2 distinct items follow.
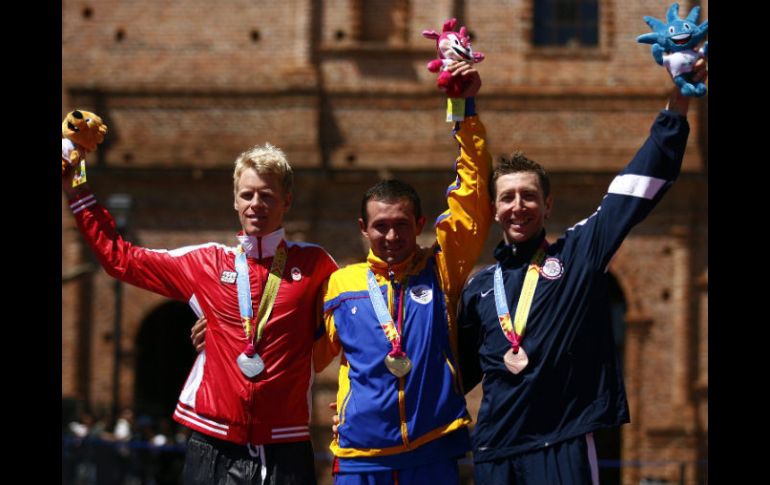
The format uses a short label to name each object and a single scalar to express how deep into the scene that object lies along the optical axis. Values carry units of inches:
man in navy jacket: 445.7
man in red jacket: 467.5
